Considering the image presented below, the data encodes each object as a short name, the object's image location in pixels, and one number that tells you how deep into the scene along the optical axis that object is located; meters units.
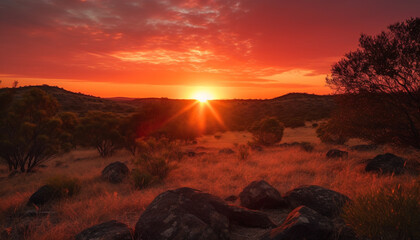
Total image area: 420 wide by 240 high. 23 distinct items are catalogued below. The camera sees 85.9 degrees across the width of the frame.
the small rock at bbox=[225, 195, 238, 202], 7.34
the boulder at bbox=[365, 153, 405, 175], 9.58
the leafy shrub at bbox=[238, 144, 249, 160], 15.74
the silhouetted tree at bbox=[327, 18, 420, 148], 10.37
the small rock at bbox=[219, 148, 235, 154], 20.35
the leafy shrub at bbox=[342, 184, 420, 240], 3.28
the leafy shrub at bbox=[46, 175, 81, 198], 8.52
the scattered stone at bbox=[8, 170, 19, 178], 15.19
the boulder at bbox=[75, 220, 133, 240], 4.13
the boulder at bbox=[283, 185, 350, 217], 5.41
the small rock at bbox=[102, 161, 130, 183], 11.15
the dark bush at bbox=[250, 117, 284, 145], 26.53
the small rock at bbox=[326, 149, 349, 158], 14.06
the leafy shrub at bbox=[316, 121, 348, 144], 23.81
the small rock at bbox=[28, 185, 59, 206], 8.03
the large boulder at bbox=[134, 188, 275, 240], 4.02
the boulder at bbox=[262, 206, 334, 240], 3.75
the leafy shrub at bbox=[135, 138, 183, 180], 11.37
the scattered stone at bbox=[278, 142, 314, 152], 19.09
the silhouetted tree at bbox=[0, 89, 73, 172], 15.40
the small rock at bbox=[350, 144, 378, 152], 18.37
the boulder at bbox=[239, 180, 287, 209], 6.26
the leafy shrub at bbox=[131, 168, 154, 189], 9.74
